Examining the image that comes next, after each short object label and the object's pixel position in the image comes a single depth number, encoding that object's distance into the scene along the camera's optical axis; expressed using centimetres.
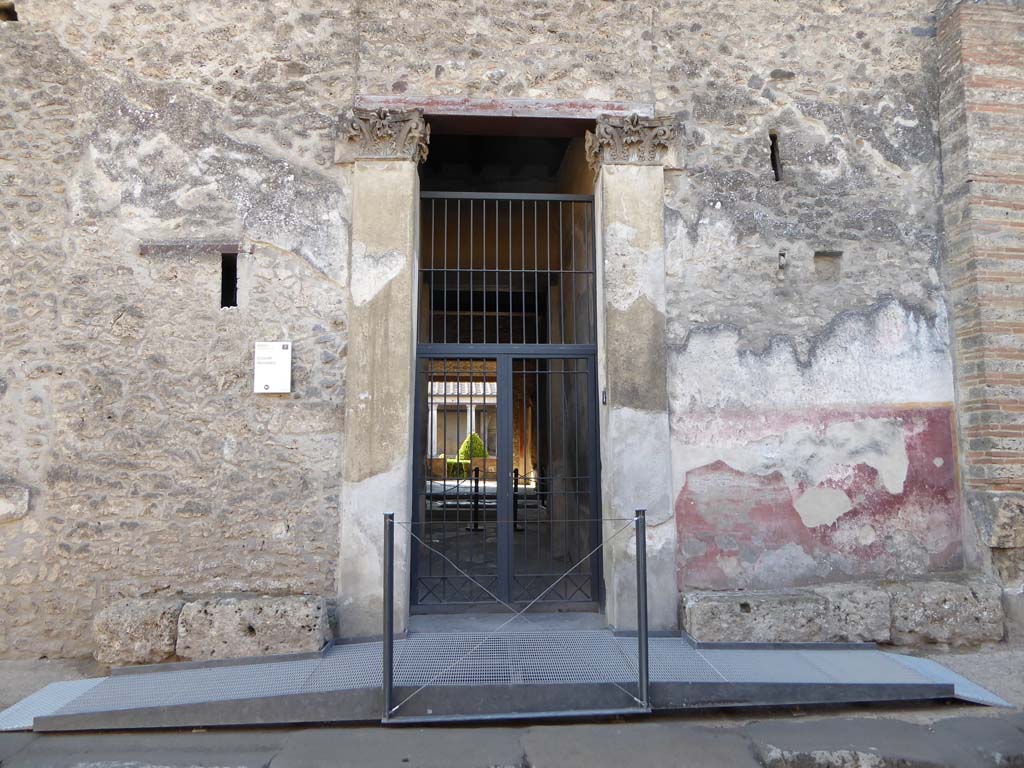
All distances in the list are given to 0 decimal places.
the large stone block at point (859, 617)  477
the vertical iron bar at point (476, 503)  555
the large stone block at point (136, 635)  443
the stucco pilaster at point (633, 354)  500
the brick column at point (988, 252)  512
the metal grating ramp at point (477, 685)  376
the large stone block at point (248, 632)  443
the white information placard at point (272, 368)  501
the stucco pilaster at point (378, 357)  486
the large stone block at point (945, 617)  486
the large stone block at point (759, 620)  469
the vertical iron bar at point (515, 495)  576
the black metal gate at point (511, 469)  548
